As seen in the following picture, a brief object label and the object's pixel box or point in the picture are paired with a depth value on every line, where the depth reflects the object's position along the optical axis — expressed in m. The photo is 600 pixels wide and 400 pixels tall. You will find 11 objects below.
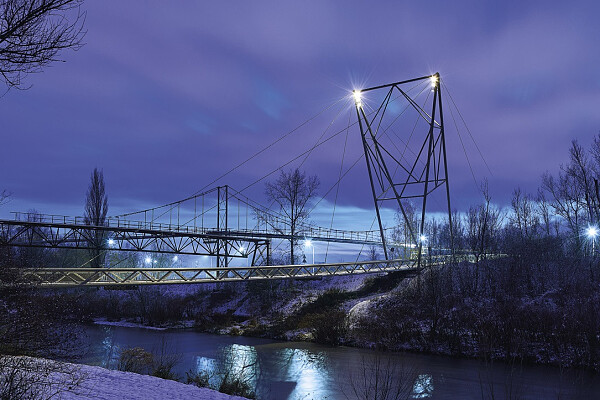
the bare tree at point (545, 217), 53.32
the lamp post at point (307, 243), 40.49
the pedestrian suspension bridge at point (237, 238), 23.25
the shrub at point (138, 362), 15.20
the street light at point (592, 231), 29.53
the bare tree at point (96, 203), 51.91
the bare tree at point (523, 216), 52.45
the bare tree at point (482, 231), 32.97
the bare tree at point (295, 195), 43.78
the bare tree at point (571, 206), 41.55
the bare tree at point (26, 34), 5.98
